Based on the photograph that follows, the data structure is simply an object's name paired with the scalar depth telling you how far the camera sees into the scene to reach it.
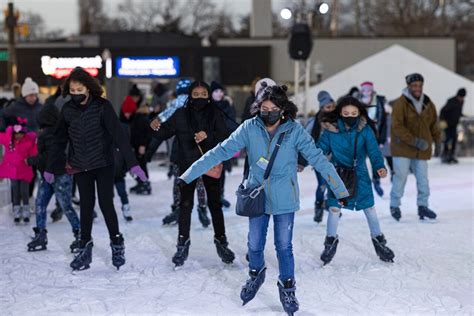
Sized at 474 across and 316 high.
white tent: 23.53
